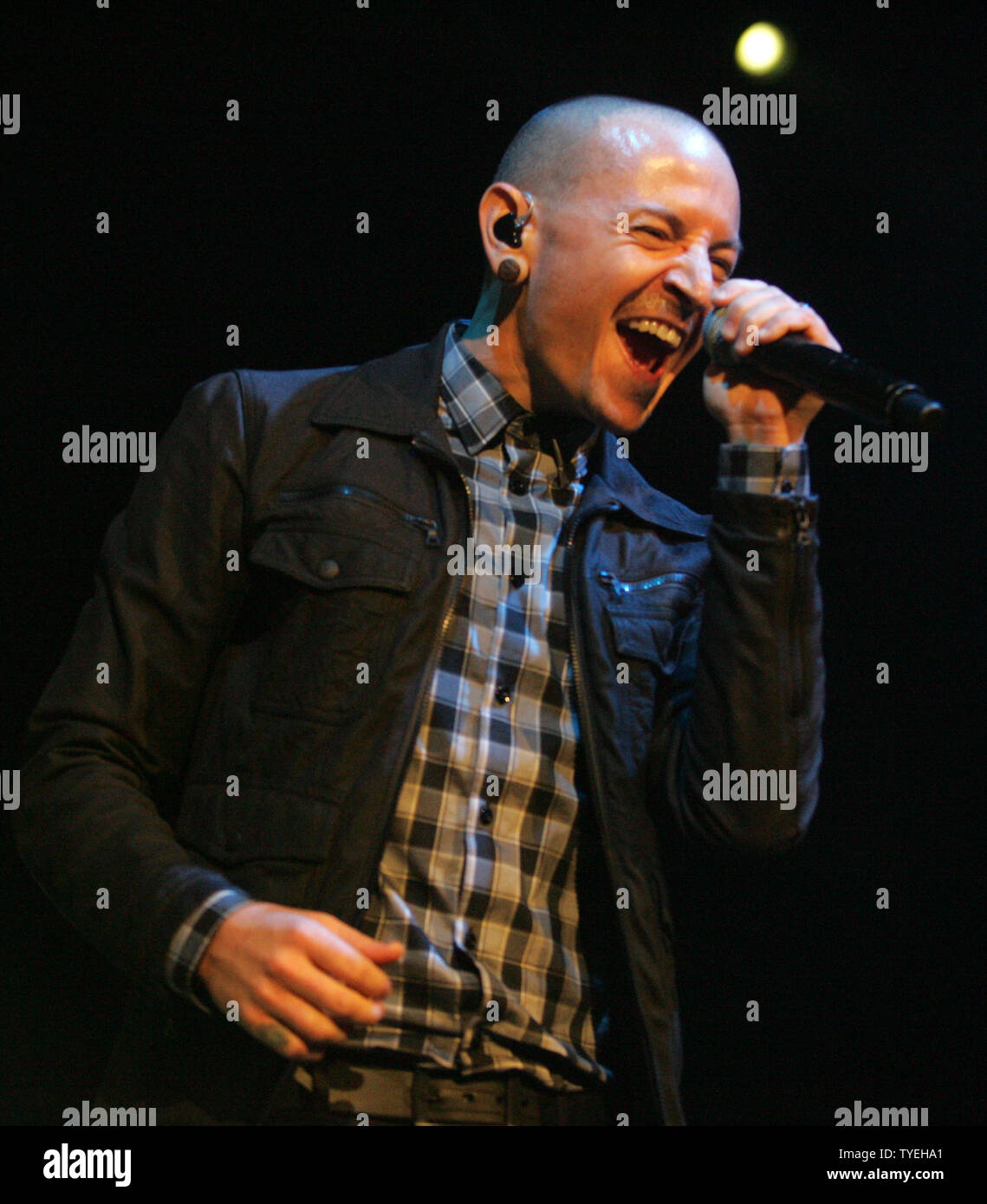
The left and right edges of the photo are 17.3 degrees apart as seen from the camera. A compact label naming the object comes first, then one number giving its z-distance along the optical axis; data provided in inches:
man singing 90.4
